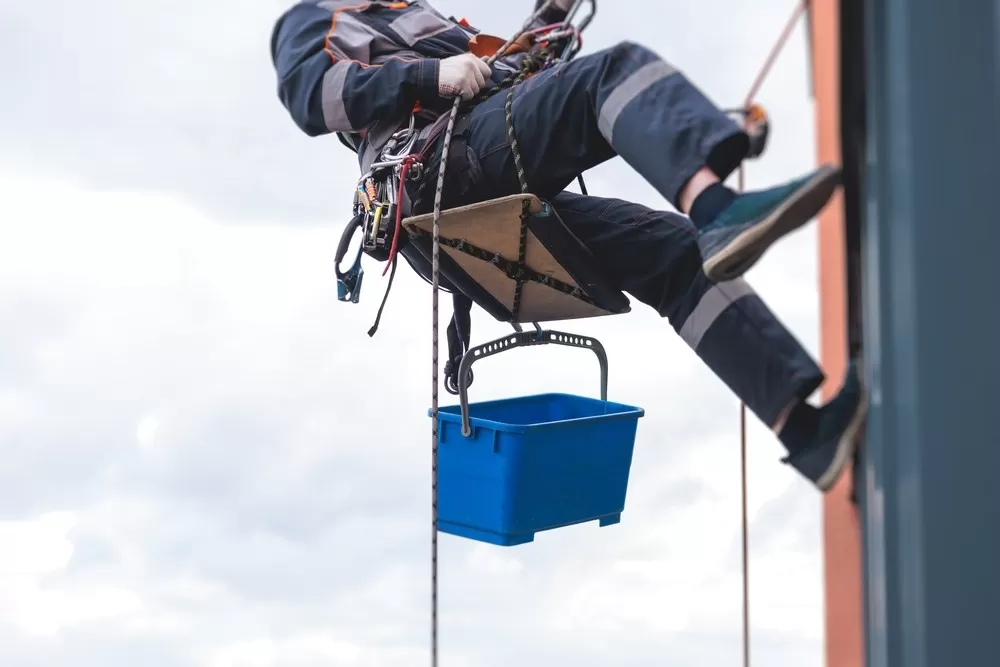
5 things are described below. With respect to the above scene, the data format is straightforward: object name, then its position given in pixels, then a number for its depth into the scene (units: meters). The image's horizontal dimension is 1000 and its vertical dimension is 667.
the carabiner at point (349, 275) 5.36
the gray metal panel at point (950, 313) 2.83
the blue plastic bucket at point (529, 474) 5.14
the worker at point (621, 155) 3.37
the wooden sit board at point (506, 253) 4.73
